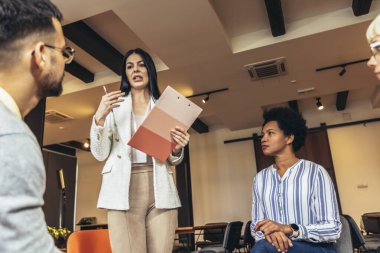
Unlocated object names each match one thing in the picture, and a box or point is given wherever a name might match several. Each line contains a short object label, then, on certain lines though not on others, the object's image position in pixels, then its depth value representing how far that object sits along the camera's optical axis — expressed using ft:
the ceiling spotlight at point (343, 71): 16.51
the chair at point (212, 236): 20.90
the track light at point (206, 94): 18.72
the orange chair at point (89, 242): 4.94
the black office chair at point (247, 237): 15.95
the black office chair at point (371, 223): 16.62
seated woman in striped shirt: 4.78
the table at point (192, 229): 17.14
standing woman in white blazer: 4.25
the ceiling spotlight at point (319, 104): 22.47
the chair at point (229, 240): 13.66
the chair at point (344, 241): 5.16
